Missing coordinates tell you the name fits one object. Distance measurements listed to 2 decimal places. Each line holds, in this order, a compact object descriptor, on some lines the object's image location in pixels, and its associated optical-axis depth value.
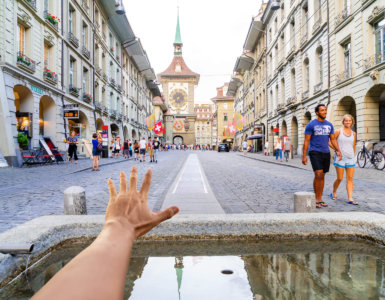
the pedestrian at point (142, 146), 20.17
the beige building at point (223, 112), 79.69
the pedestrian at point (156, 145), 18.36
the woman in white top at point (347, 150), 5.46
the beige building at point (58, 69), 13.54
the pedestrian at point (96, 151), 13.12
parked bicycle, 12.12
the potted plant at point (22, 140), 13.84
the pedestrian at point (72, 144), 15.91
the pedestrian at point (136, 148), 22.49
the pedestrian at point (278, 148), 19.89
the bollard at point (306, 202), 3.93
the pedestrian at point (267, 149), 30.46
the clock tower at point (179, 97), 83.25
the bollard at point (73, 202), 3.96
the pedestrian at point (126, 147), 25.46
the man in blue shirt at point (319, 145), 5.20
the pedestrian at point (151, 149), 18.62
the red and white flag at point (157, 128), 36.34
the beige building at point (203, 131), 112.12
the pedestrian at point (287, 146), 19.69
